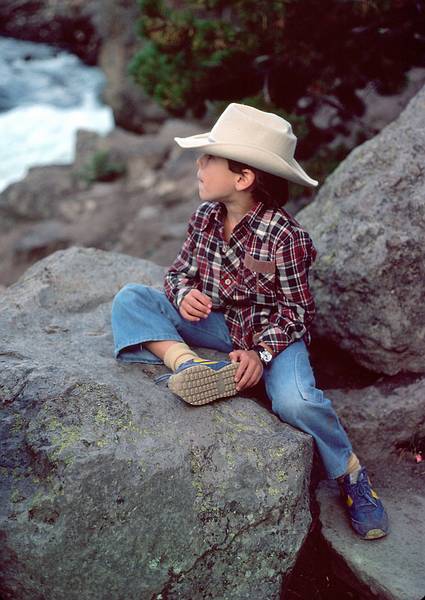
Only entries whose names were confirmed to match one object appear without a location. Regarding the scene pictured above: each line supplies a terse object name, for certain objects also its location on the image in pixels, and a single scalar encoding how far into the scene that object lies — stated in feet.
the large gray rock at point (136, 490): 6.57
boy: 7.99
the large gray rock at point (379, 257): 9.29
